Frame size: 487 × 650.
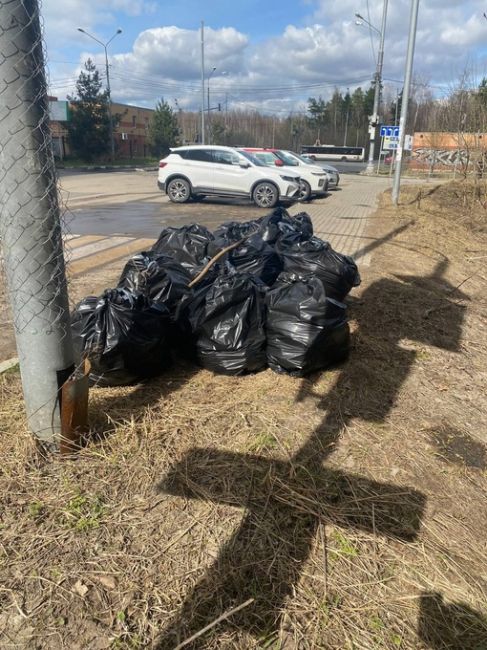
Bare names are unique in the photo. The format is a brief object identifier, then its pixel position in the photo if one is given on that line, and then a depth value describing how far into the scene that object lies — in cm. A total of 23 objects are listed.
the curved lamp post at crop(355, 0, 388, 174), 2803
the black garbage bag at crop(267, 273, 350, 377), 358
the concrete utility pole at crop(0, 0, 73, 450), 222
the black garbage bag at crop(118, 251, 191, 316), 391
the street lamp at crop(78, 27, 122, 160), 4150
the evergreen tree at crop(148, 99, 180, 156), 5384
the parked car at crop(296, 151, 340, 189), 2063
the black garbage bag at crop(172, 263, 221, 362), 374
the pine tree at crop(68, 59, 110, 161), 4156
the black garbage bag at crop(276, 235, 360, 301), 459
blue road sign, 1596
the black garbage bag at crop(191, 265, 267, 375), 366
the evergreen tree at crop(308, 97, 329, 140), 8100
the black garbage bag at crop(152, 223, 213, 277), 517
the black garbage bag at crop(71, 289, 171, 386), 329
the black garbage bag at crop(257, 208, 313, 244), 550
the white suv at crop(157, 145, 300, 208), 1423
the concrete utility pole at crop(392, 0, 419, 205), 1240
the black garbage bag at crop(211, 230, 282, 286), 474
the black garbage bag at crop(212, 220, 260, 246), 521
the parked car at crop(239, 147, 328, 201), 1623
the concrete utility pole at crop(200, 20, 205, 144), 3635
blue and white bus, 5612
